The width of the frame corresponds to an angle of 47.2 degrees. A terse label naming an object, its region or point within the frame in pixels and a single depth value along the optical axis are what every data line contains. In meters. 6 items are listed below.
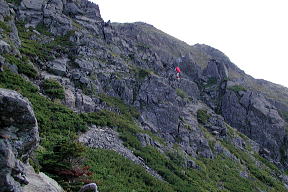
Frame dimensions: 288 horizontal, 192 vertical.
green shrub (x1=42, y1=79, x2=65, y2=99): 43.81
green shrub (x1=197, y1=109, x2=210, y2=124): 73.22
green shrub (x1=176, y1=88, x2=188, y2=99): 78.18
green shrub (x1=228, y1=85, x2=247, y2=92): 100.44
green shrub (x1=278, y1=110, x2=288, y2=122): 117.28
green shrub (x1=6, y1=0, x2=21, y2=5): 68.44
